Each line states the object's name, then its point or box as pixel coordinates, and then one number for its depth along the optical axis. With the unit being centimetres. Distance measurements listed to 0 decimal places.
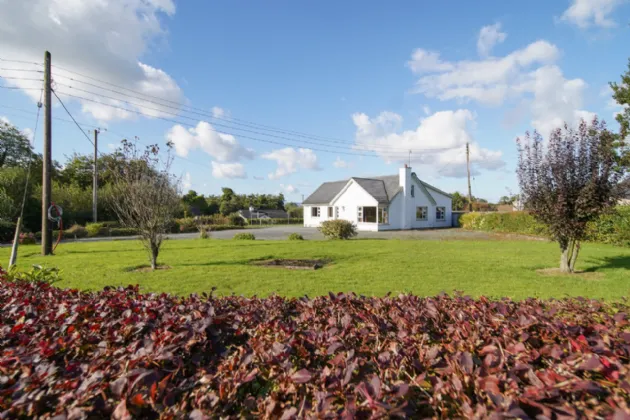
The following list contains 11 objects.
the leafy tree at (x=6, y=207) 2371
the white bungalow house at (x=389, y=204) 3247
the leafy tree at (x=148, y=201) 1046
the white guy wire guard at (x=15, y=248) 795
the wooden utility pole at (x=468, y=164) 4044
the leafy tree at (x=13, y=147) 4047
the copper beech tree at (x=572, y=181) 900
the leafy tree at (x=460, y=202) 6241
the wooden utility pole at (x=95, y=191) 3118
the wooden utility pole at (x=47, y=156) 1448
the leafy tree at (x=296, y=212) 5787
